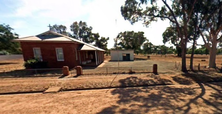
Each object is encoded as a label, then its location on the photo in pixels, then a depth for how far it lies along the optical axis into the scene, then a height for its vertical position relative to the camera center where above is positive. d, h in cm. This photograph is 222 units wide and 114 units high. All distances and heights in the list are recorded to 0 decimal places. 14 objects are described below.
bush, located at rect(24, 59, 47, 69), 1139 -103
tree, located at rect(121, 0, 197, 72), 1064 +471
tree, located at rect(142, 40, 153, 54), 6454 +266
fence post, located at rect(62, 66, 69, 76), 962 -166
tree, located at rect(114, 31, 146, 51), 4312 +542
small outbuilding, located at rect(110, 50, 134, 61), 2906 -95
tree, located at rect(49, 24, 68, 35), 5269 +1417
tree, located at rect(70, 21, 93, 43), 4894 +1163
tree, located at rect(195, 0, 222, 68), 1044 +343
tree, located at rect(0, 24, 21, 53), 2708 +503
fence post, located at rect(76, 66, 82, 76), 965 -171
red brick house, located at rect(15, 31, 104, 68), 1292 +66
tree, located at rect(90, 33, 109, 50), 4631 +550
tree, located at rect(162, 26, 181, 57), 4041 +487
